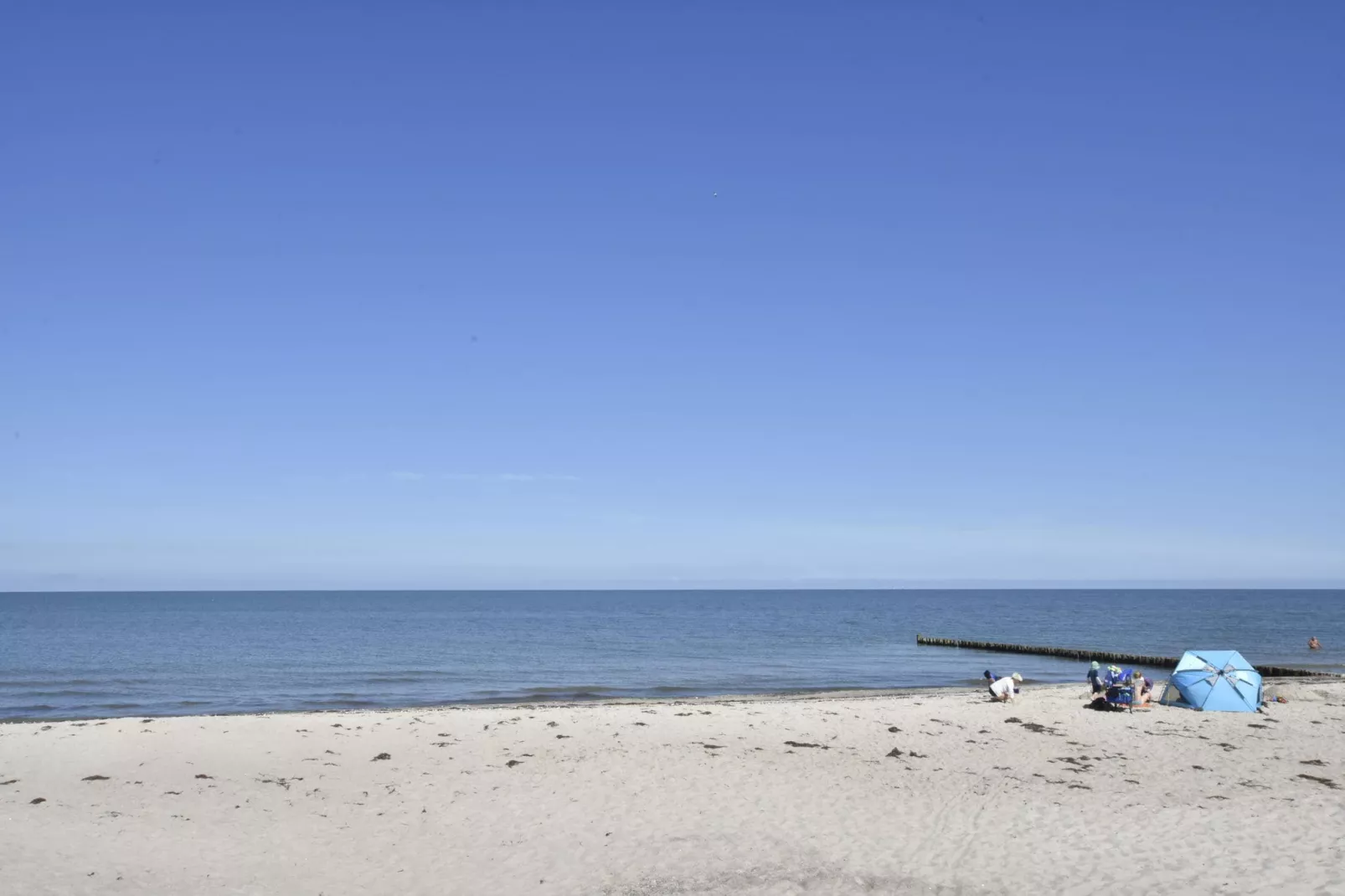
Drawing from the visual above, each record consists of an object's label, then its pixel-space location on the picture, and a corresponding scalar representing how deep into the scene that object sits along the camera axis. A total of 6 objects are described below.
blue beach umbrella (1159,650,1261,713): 25.17
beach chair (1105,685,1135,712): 25.98
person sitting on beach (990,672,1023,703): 28.47
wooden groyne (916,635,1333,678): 40.47
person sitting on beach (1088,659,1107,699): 28.80
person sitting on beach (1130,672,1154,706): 25.97
